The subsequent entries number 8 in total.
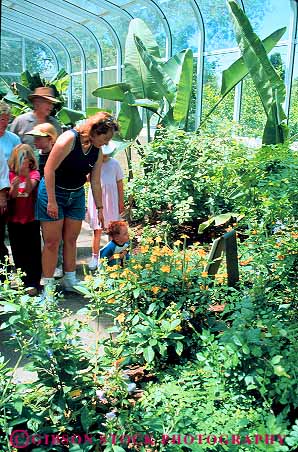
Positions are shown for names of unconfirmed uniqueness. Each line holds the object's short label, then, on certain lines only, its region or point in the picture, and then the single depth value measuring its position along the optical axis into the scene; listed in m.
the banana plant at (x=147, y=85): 5.68
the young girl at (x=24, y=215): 3.56
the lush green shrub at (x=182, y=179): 4.92
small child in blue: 3.47
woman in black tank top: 3.33
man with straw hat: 3.96
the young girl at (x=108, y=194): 4.38
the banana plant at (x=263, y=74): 4.52
